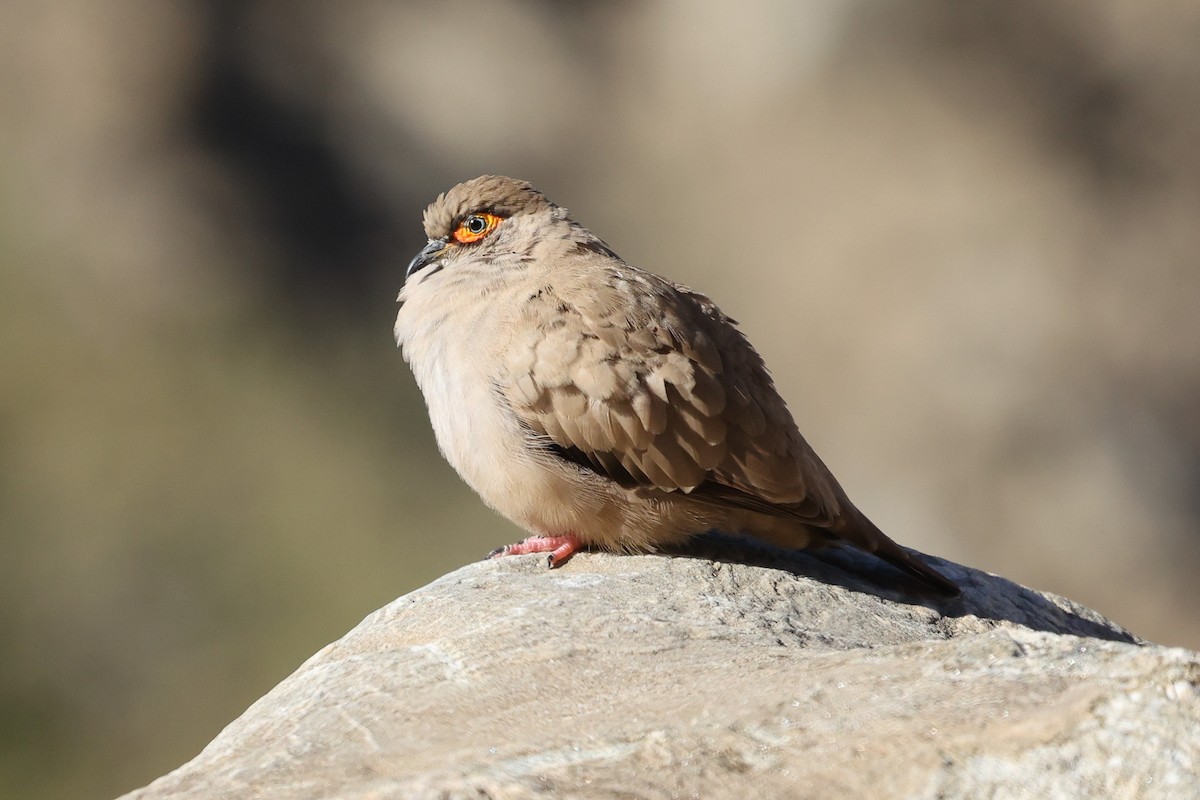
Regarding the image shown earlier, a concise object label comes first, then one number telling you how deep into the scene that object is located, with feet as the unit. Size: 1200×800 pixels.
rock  20.62
